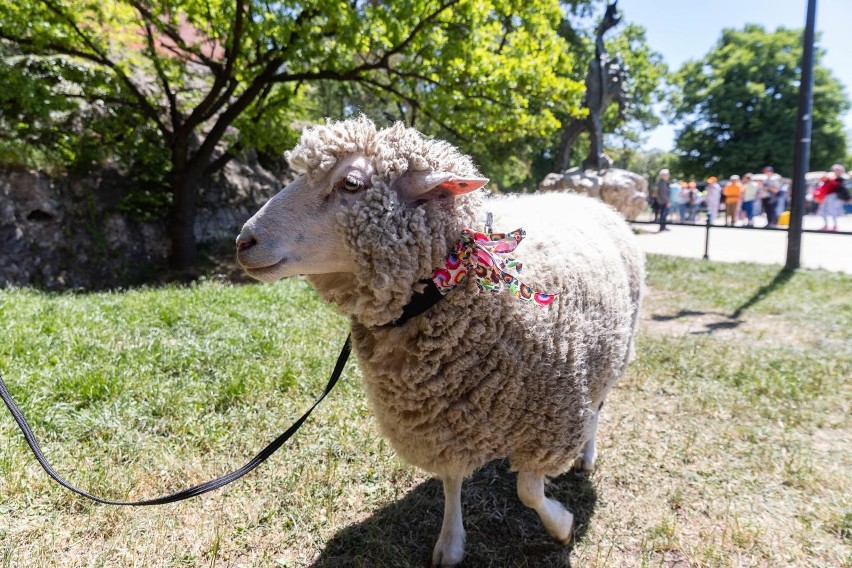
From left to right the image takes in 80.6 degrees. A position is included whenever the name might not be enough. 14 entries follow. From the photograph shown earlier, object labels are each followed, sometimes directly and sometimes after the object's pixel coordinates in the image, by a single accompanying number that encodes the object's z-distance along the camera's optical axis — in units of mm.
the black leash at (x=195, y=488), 1661
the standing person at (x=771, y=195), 13969
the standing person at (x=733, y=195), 14523
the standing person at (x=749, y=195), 14695
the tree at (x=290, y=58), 6719
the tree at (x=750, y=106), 27781
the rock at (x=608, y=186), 10109
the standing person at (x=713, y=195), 16016
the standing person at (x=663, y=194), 14970
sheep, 1706
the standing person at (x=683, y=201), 17720
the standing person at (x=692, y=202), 17531
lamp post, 7837
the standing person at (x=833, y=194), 11602
